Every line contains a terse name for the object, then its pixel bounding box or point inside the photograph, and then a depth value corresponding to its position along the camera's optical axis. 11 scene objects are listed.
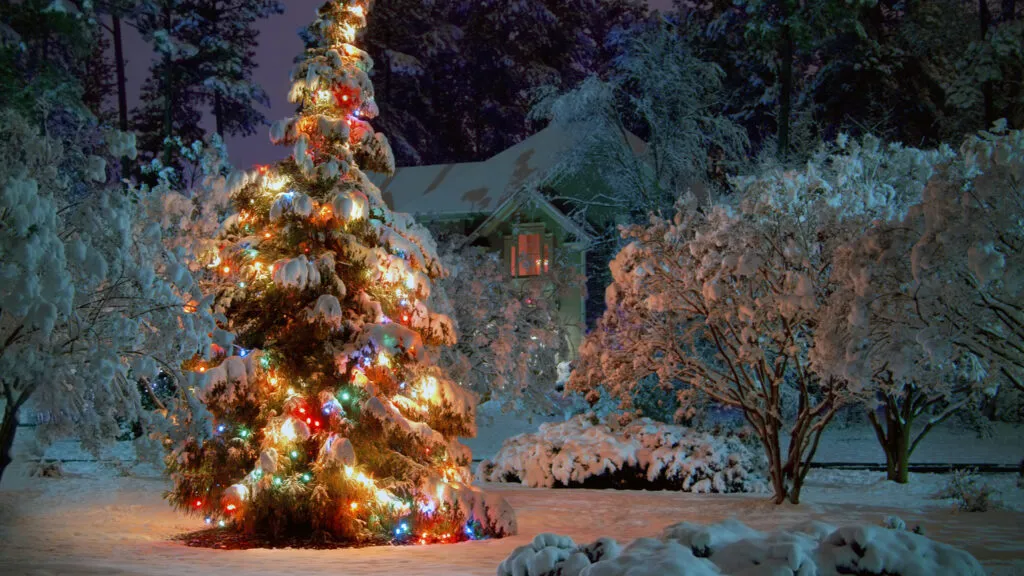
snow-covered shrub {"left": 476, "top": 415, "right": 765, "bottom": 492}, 19.16
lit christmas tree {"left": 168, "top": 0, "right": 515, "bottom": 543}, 12.01
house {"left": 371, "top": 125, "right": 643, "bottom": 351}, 32.94
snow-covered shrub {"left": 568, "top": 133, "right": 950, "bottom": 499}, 14.73
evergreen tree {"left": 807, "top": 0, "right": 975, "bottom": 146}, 34.25
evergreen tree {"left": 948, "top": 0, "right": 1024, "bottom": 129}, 30.61
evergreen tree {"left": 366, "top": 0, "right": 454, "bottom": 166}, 46.19
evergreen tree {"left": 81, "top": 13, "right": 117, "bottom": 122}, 41.99
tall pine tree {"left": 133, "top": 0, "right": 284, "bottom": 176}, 36.84
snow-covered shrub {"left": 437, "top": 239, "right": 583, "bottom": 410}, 25.14
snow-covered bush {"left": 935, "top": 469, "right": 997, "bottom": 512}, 15.05
